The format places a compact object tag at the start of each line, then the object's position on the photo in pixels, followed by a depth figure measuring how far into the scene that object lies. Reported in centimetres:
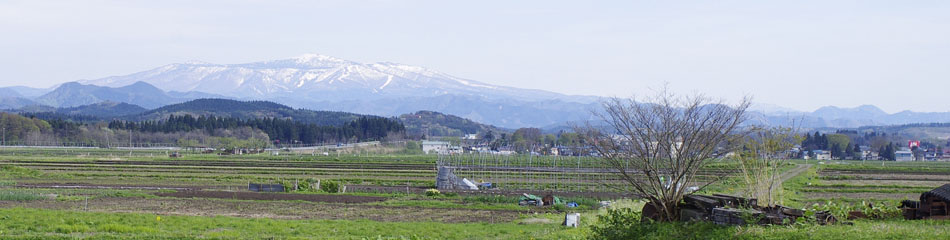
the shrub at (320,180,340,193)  3809
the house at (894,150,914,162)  14051
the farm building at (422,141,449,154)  13875
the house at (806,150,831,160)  13038
